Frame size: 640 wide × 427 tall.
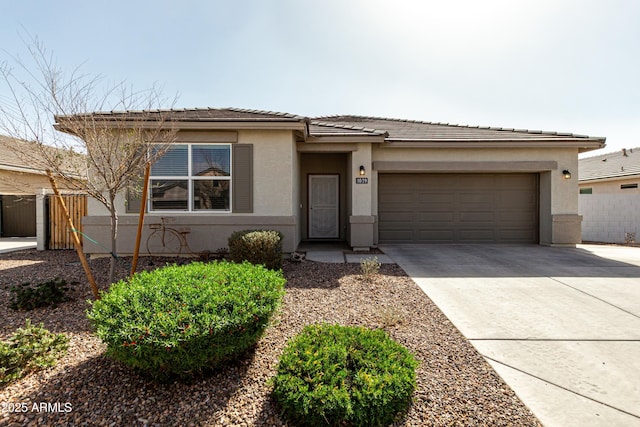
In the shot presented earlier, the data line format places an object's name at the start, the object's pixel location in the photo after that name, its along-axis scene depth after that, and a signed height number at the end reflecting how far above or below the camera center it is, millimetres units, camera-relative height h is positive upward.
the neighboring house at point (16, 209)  11816 +85
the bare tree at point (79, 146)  4090 +941
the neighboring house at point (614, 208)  11375 +153
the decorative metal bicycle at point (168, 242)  7316 -755
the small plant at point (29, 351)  2521 -1266
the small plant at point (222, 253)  7174 -997
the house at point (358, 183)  7309 +832
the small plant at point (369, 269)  5689 -1101
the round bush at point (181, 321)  2188 -849
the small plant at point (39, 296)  4074 -1181
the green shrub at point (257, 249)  5875 -741
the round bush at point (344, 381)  1968 -1188
